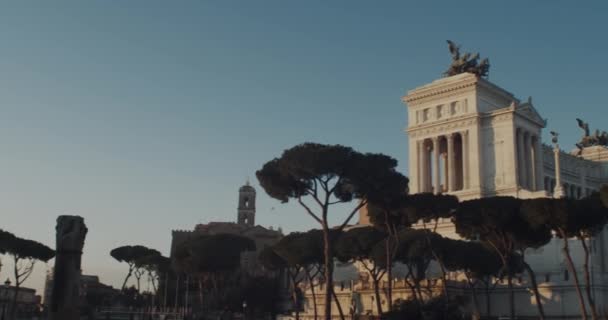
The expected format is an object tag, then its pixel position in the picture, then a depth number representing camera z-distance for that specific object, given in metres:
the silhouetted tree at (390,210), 45.75
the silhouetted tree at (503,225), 45.03
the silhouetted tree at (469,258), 52.00
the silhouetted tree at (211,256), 71.56
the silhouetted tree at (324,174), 44.03
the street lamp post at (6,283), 52.00
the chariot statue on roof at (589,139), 95.69
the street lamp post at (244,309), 67.36
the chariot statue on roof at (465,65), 78.81
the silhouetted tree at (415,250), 52.12
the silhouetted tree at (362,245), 53.59
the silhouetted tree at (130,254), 83.00
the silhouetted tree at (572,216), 41.84
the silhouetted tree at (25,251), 58.47
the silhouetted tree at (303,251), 58.38
